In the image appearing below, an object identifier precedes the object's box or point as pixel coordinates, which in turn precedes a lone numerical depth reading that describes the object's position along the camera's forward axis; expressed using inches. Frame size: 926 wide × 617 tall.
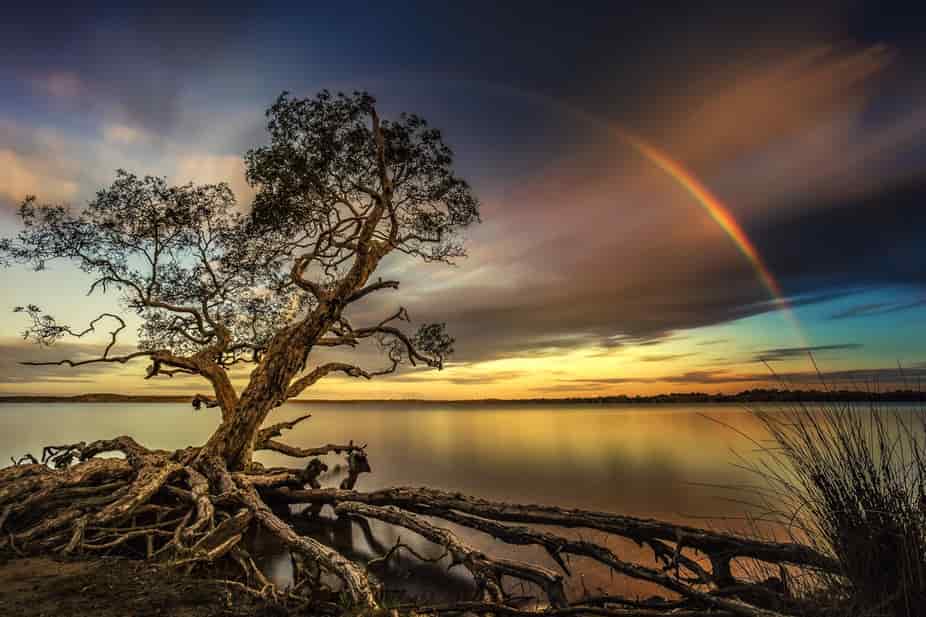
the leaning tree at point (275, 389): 244.5
